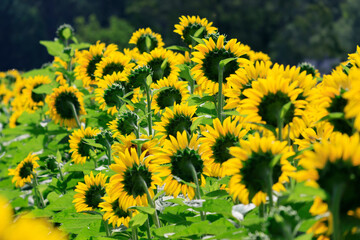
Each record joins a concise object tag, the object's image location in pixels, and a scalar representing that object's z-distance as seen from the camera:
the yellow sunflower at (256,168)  4.05
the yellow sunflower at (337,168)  3.86
